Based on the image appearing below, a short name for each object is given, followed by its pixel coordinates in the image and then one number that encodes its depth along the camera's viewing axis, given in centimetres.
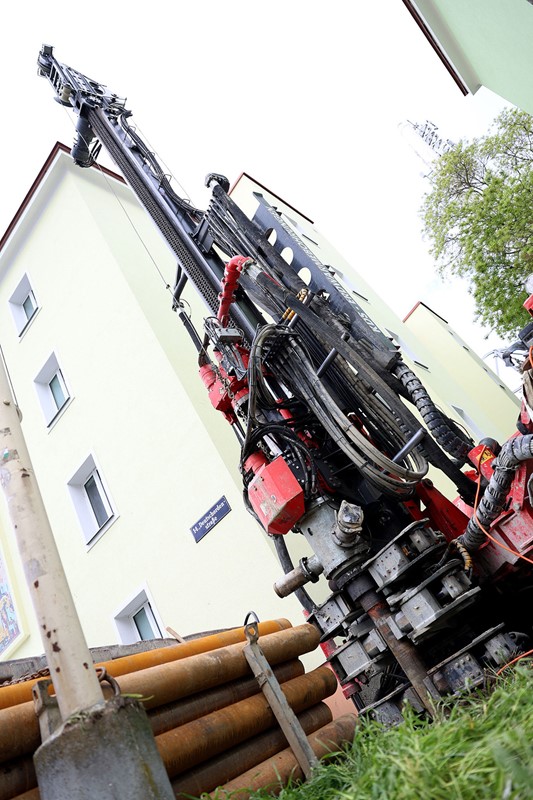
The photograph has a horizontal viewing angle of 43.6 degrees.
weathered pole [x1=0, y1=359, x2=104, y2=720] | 227
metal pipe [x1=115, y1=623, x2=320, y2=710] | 318
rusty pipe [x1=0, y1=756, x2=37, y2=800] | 257
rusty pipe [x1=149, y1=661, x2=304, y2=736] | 322
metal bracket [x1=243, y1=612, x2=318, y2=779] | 354
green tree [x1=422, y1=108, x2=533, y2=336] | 1616
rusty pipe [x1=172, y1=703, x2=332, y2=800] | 313
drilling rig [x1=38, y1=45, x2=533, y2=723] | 460
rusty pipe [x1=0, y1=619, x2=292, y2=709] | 294
